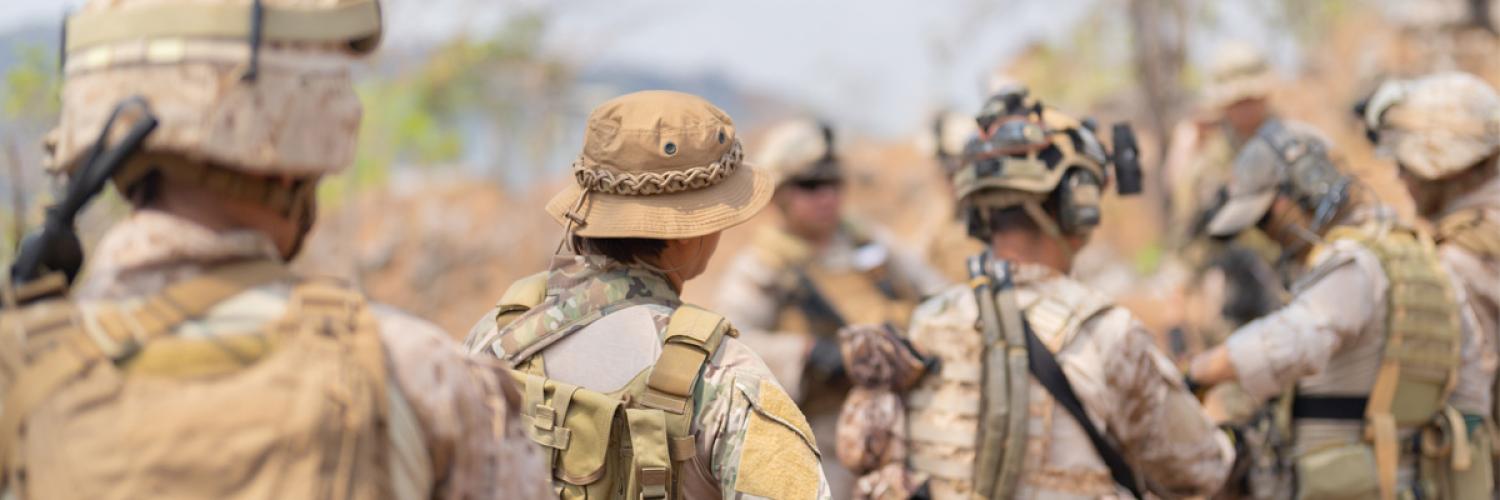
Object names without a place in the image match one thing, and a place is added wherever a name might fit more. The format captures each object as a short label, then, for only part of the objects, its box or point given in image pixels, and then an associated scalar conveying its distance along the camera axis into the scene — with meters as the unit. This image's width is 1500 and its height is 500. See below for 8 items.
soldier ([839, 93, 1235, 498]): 3.86
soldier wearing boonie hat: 2.84
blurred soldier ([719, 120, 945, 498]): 6.79
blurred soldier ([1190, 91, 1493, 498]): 4.64
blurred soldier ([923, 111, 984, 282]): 7.52
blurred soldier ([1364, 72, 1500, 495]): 5.10
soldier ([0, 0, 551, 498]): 1.91
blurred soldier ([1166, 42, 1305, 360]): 8.45
